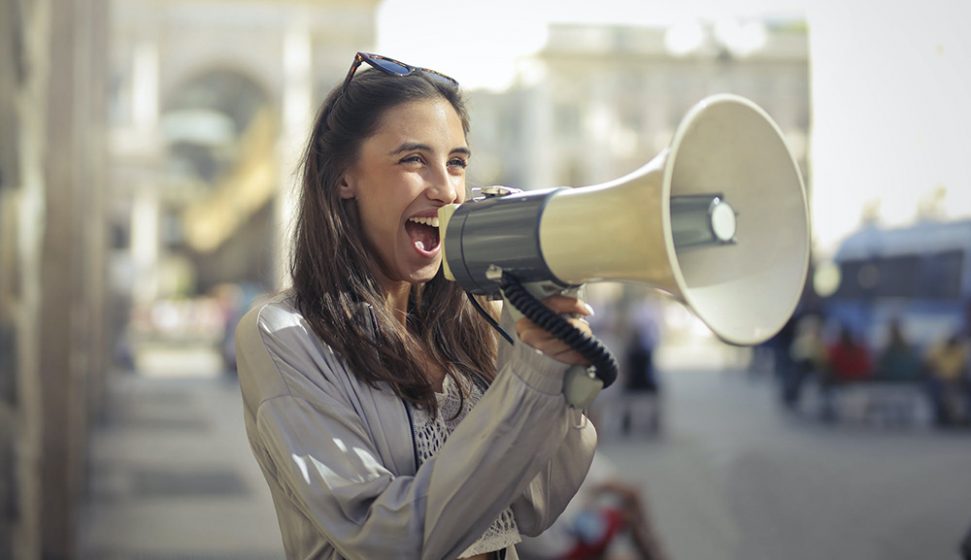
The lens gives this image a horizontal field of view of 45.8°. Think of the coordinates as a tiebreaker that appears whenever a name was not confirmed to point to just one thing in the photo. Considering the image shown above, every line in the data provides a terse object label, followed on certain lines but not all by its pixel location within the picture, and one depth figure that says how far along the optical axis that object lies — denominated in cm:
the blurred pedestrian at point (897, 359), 962
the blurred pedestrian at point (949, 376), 771
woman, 122
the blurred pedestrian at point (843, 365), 1023
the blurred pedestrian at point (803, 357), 1078
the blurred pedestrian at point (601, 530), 469
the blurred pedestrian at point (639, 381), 1134
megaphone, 115
